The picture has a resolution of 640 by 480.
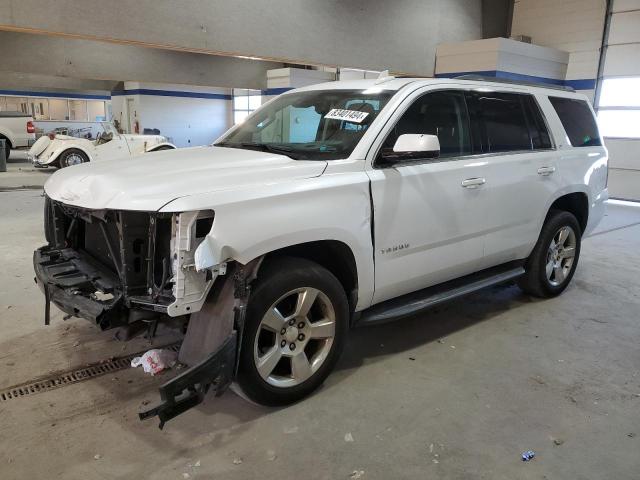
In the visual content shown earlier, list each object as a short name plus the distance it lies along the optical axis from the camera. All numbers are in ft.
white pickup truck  57.06
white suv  8.03
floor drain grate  9.85
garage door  37.91
